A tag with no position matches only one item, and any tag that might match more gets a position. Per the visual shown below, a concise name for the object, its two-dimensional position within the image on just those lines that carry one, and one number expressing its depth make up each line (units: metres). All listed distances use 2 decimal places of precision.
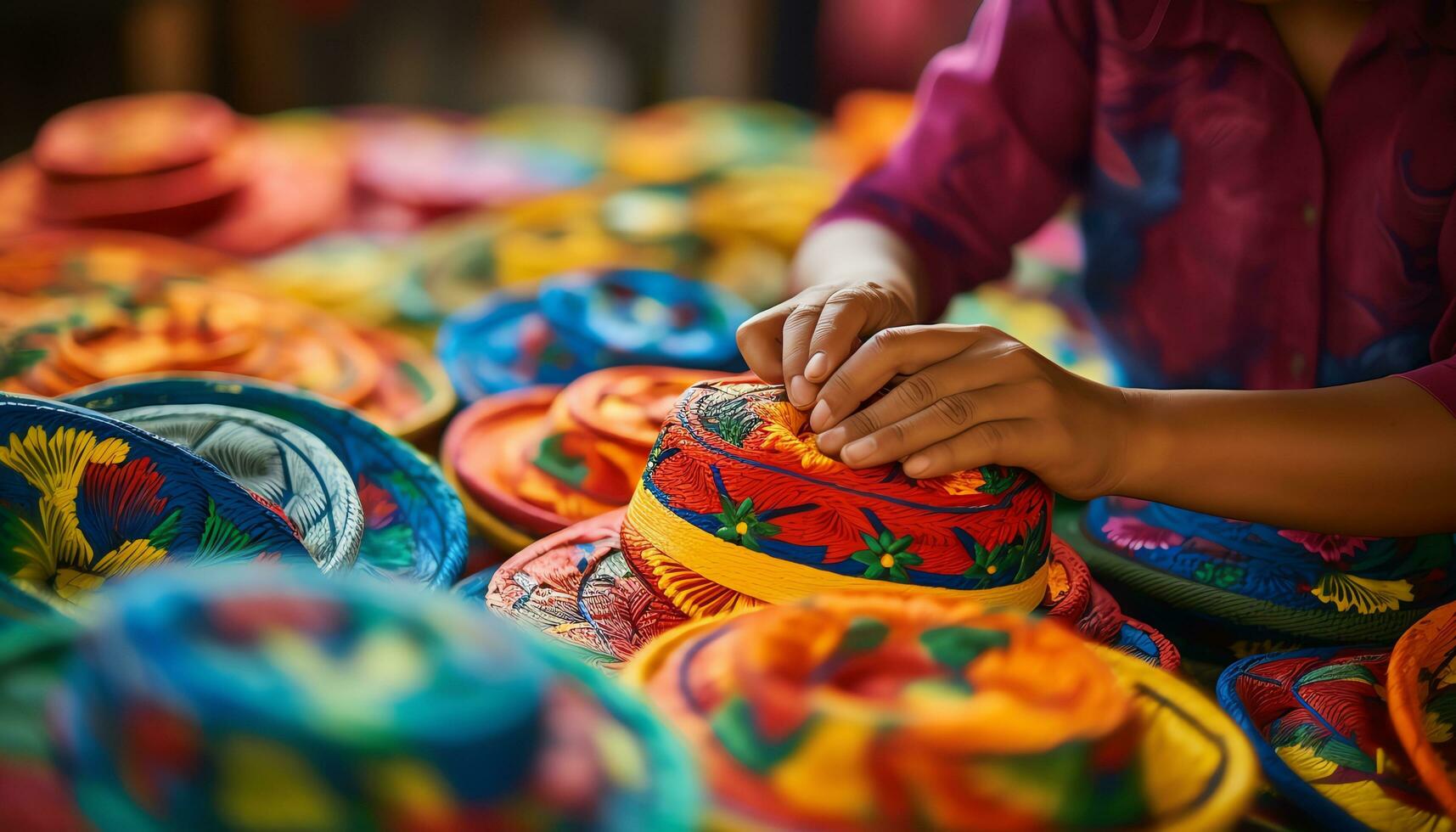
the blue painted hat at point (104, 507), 0.78
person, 0.89
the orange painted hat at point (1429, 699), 0.73
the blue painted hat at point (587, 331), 1.41
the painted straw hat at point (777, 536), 0.83
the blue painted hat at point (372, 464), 1.00
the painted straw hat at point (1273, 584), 1.00
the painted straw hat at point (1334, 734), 0.76
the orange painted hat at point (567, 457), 1.10
